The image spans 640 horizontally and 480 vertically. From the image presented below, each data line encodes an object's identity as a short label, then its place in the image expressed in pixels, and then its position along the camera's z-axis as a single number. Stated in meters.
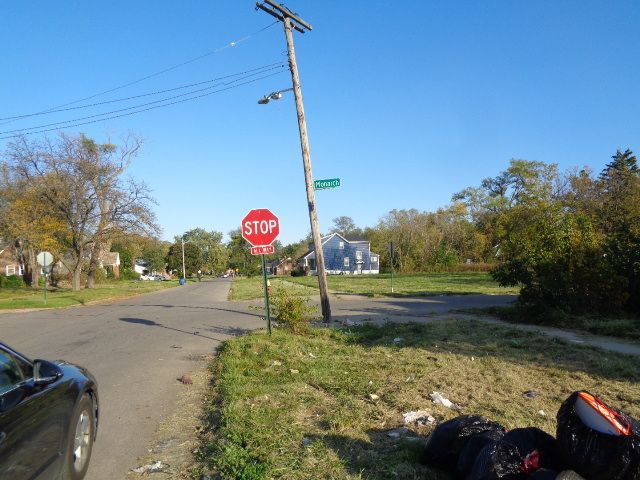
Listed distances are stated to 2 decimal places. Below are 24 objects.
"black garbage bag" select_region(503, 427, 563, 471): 3.27
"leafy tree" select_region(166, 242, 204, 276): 104.44
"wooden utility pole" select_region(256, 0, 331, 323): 13.20
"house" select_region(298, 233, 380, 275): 82.31
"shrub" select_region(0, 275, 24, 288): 47.88
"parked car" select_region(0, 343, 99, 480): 2.97
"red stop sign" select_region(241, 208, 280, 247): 10.84
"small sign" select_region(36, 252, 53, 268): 27.31
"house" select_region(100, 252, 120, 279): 77.78
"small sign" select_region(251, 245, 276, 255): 10.75
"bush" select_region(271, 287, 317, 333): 11.56
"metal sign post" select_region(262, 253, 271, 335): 10.56
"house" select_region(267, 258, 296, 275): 108.77
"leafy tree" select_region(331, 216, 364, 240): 129.88
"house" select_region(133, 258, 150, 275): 123.81
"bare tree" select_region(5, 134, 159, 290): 37.91
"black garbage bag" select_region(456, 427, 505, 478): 3.49
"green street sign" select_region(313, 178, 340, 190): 12.75
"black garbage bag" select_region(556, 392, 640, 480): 2.98
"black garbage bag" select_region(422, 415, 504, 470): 3.76
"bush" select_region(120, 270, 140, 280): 84.31
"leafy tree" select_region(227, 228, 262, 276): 99.44
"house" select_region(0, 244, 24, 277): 71.88
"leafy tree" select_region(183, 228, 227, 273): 130.62
